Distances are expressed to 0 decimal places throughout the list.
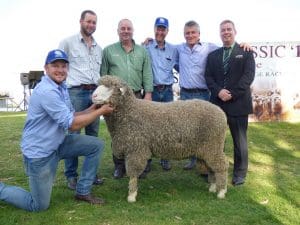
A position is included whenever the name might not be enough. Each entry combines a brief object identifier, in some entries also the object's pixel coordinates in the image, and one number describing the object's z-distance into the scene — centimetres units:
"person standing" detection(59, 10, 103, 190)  395
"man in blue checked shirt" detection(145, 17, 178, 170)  449
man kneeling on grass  317
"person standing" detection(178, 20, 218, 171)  435
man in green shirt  412
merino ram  361
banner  795
